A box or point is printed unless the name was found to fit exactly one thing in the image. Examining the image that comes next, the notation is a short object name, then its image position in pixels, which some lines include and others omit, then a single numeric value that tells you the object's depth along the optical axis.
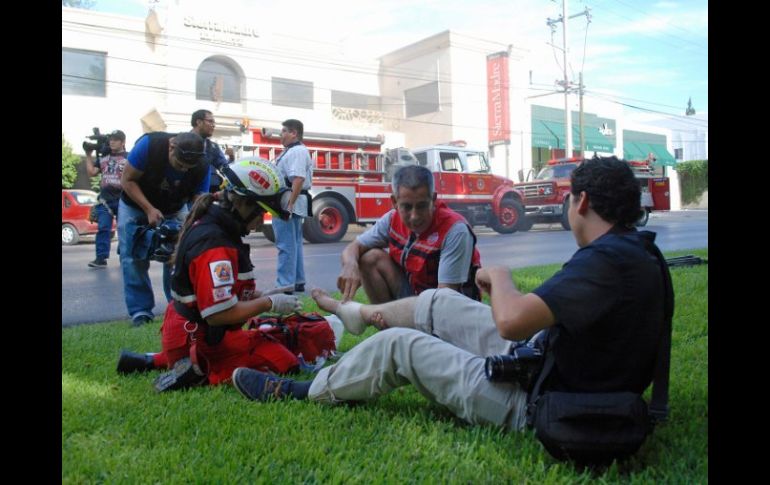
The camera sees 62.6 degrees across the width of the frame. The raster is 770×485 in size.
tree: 18.83
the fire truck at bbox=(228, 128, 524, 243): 14.55
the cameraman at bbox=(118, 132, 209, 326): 4.82
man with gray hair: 3.49
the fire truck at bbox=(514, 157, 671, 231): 18.53
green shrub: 35.12
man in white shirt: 6.55
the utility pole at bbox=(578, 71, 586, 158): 28.05
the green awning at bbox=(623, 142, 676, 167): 38.59
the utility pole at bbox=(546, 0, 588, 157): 25.88
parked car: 15.53
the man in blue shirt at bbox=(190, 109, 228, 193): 5.91
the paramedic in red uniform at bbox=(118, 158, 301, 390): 2.93
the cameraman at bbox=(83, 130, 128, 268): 7.58
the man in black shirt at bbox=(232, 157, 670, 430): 1.98
